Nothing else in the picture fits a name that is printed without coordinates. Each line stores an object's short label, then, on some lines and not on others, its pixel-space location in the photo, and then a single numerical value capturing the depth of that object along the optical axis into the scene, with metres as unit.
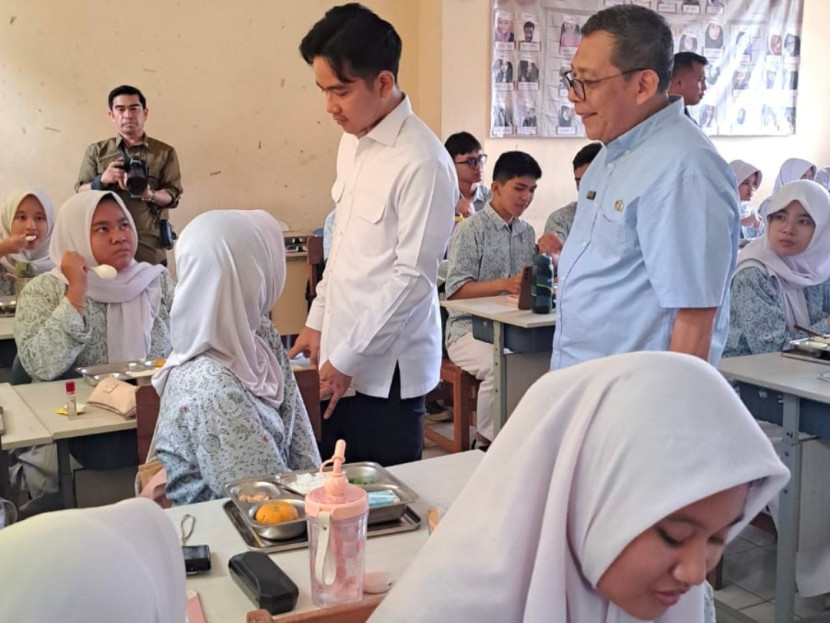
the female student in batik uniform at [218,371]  1.78
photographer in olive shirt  5.00
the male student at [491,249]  4.07
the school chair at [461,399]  4.10
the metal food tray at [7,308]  3.82
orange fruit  1.57
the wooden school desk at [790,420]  2.49
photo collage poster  6.16
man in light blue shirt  1.78
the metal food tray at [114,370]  2.73
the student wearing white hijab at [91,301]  2.85
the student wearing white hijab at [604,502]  0.89
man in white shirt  2.20
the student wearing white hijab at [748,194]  5.92
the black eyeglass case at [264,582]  1.33
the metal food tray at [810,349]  2.87
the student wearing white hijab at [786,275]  3.32
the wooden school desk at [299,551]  1.36
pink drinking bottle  1.28
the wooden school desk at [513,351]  3.58
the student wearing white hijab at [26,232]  4.27
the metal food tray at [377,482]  1.61
